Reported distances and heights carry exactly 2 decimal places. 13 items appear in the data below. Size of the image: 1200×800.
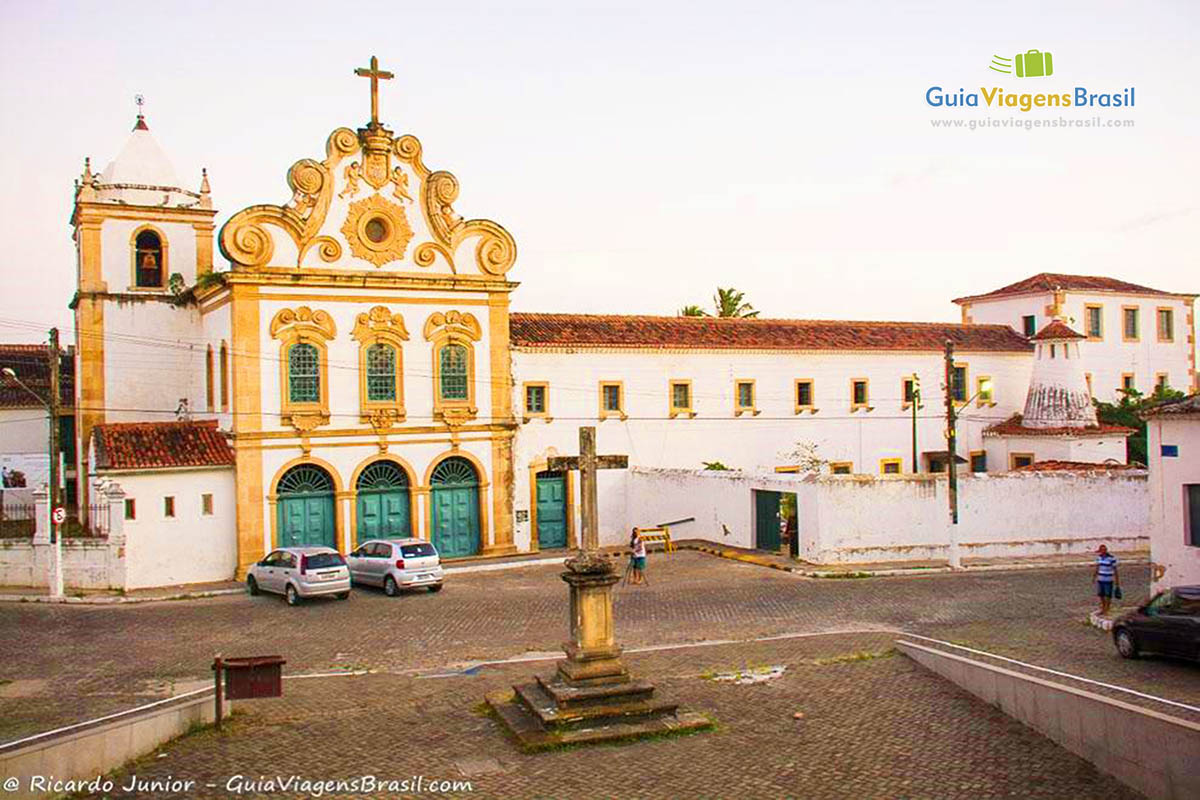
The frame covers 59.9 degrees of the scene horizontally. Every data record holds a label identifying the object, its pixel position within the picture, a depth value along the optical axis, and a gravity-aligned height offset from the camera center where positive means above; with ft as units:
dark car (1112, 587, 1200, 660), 50.03 -11.22
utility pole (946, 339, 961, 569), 88.22 -6.47
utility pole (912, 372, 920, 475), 115.65 +0.64
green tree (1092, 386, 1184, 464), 128.98 -2.07
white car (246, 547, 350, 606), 75.31 -11.14
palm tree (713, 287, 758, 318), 172.65 +17.85
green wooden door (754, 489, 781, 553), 97.19 -10.40
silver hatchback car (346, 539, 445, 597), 78.23 -11.12
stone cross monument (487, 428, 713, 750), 40.47 -11.27
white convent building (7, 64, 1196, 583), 90.94 +3.70
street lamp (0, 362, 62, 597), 79.51 -5.11
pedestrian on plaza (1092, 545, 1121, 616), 63.57 -10.76
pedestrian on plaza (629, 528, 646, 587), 82.17 -11.35
